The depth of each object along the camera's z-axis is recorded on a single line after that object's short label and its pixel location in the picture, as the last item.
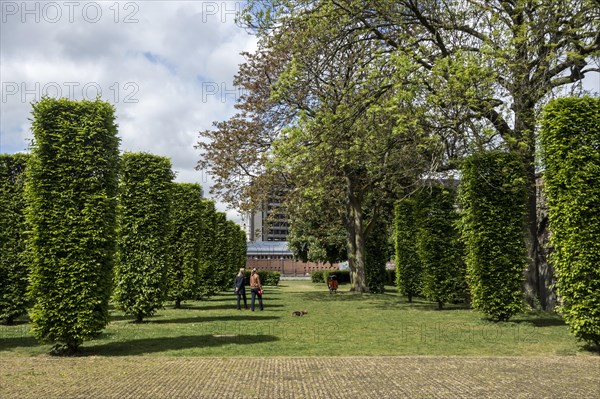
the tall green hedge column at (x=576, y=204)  11.30
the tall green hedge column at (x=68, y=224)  10.97
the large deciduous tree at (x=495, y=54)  15.82
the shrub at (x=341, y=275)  57.47
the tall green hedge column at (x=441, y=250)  20.91
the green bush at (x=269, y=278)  49.33
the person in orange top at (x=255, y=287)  20.98
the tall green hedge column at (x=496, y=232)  15.55
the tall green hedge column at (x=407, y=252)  24.94
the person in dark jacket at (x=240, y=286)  21.64
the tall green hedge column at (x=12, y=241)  15.09
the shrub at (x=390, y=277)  49.53
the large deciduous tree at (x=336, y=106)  17.58
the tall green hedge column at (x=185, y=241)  22.09
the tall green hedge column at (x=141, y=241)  16.30
